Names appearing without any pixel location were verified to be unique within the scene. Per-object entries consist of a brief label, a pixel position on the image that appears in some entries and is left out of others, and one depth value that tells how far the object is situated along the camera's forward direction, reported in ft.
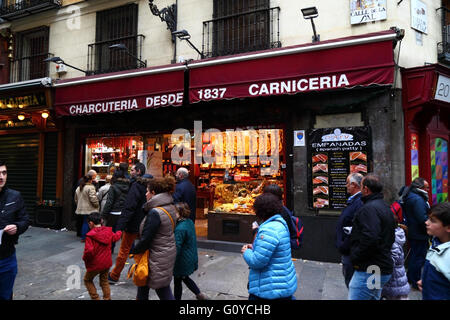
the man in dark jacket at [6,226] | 12.01
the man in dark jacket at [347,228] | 12.35
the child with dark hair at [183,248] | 13.06
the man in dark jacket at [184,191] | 19.85
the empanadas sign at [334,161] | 21.61
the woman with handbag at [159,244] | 11.68
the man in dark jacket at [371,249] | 10.20
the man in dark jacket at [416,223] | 16.79
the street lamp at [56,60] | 30.17
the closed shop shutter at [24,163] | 35.60
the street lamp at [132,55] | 26.39
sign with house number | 20.49
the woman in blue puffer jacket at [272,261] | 9.18
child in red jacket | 13.47
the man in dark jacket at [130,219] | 16.96
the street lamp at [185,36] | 24.68
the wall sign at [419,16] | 22.79
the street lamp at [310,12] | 19.86
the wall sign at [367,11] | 21.88
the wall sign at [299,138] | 23.58
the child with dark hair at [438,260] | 7.54
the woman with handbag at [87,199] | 26.78
